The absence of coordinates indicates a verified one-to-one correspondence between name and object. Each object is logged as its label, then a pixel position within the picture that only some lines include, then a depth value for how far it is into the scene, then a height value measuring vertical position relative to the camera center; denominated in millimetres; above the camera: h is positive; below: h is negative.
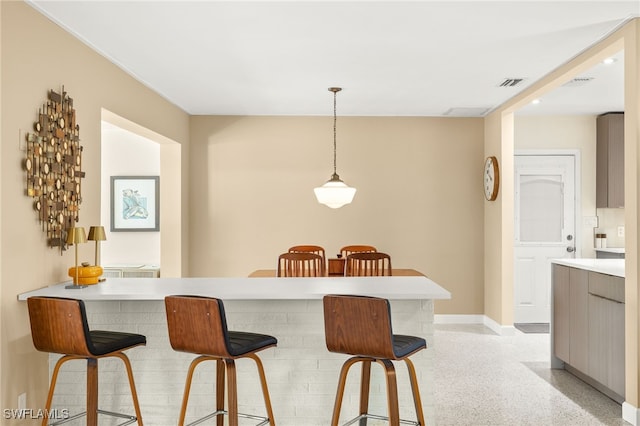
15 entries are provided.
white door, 6594 -82
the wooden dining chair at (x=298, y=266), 4523 -398
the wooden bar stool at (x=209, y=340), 2525 -583
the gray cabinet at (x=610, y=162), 6230 +678
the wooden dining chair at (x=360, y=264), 4492 -380
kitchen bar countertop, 3160 -874
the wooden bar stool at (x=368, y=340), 2455 -567
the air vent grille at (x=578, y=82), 4832 +1265
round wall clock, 5948 +464
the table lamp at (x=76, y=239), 3197 -122
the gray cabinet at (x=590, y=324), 3635 -784
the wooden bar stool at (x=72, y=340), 2561 -594
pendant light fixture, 5047 +245
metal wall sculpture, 3057 +308
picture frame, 6609 +181
